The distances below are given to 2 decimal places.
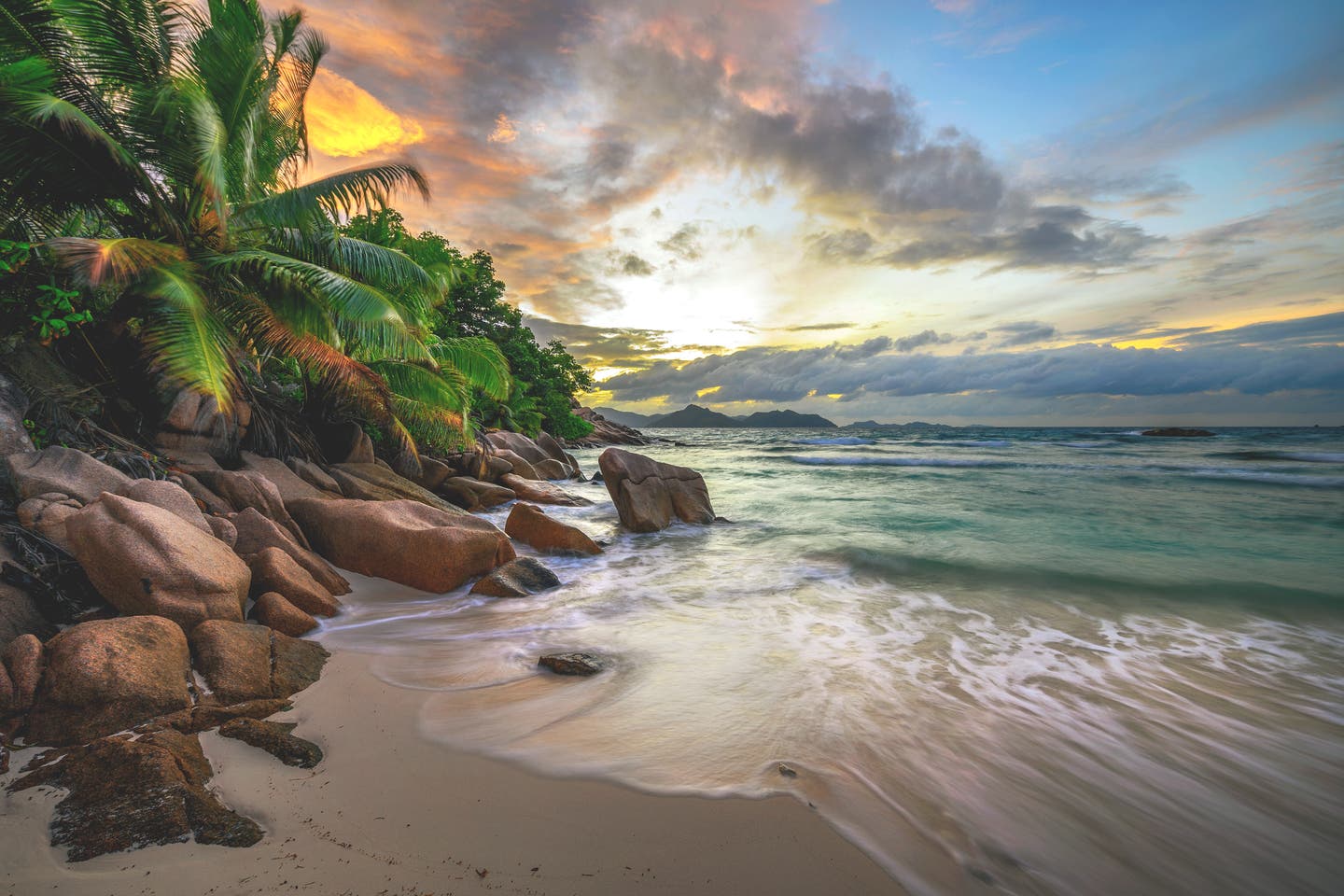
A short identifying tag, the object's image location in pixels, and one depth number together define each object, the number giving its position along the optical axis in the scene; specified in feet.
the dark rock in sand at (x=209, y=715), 8.36
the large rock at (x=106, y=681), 8.05
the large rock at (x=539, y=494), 41.93
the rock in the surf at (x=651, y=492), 32.14
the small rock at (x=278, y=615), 13.05
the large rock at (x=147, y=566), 10.89
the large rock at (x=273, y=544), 15.57
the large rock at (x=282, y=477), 23.98
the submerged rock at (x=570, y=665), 12.58
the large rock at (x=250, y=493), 18.88
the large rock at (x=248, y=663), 9.75
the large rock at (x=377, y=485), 28.43
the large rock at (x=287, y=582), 14.08
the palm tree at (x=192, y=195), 19.93
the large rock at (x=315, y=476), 26.61
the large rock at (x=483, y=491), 38.83
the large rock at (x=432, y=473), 39.35
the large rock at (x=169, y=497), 13.92
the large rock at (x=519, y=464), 53.47
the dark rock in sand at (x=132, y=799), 6.24
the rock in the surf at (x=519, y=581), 18.52
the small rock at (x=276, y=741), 8.13
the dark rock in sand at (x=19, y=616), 9.84
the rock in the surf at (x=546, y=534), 25.66
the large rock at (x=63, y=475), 13.53
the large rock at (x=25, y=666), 8.21
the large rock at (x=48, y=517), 12.14
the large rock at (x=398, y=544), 18.56
